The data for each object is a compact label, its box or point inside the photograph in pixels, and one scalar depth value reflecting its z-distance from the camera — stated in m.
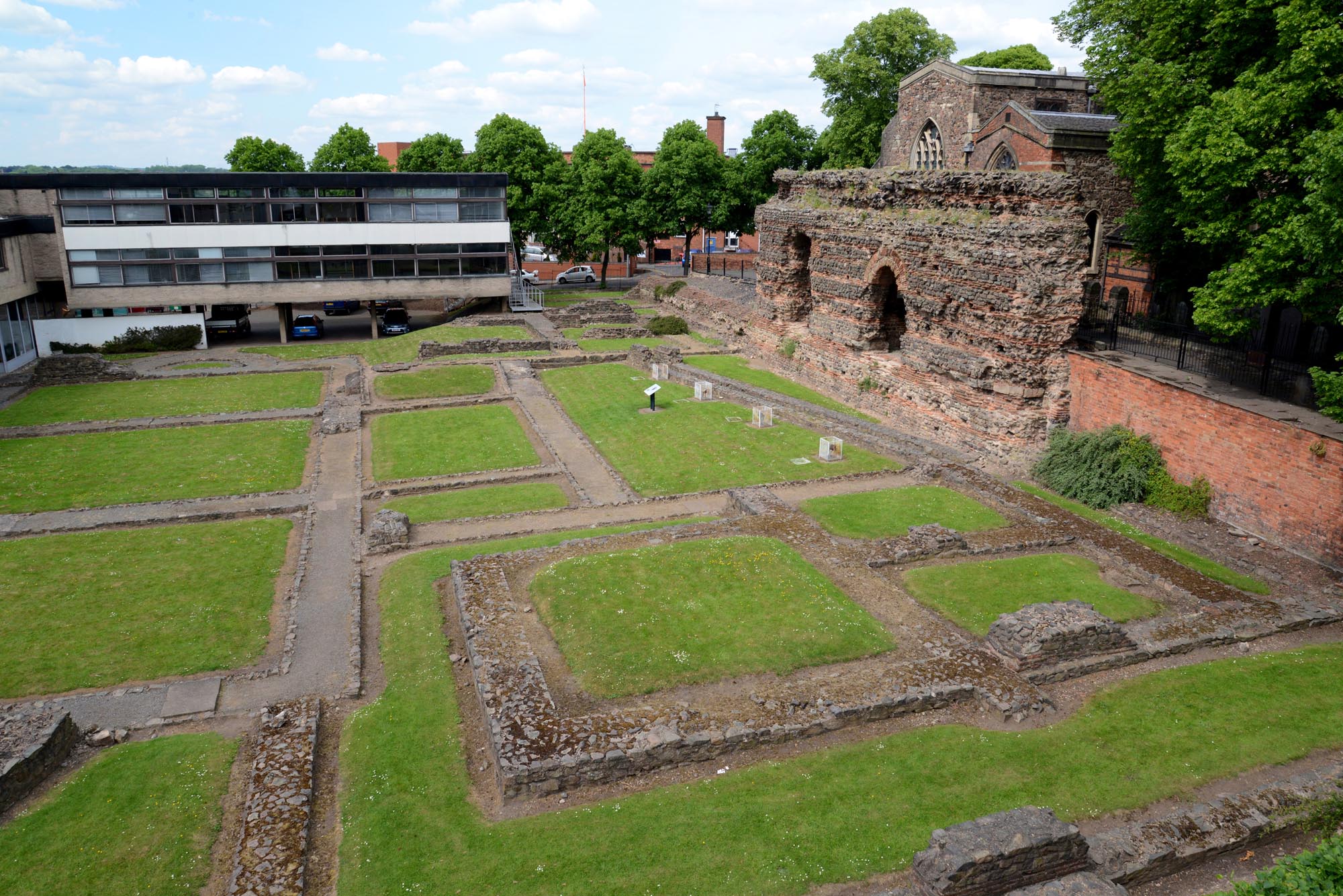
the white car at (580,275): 67.69
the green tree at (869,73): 55.28
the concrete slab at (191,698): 13.98
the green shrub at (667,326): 45.91
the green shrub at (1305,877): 8.07
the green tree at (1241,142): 16.22
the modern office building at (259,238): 40.91
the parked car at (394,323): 47.94
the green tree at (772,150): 58.94
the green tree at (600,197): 56.03
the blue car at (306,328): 46.97
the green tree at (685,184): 58.09
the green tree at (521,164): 55.50
